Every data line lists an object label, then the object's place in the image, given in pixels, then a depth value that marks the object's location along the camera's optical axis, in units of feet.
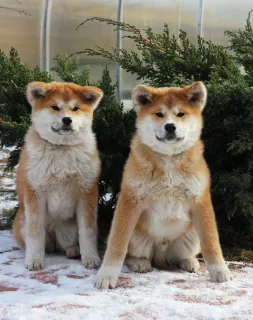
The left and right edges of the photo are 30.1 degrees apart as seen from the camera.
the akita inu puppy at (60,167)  12.12
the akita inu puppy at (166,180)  10.73
